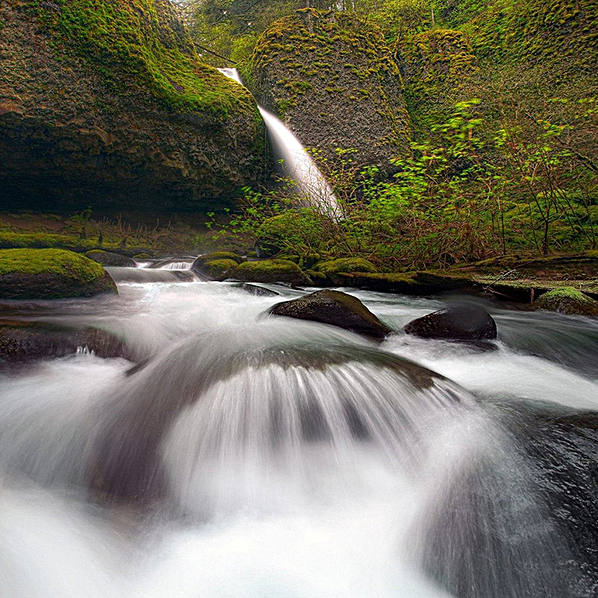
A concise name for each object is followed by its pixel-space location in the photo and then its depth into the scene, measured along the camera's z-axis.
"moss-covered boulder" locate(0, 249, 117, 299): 4.35
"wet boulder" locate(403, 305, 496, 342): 3.71
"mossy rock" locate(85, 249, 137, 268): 9.37
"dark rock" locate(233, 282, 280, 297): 6.11
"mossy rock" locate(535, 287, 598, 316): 4.43
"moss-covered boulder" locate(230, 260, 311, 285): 7.51
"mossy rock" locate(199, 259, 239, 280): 8.02
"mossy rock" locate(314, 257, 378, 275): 7.07
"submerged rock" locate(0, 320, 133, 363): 2.88
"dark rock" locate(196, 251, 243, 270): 8.86
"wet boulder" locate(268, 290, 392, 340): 3.97
